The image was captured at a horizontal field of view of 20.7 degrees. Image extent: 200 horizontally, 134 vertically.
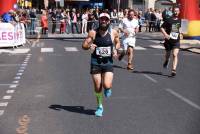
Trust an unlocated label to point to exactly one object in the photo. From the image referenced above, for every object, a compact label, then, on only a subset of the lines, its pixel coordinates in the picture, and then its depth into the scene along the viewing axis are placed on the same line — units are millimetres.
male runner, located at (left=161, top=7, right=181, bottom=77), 15289
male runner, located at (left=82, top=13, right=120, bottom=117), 9562
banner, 25953
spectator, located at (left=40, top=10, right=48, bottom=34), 36866
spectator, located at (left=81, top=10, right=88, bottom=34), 37781
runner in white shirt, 16781
